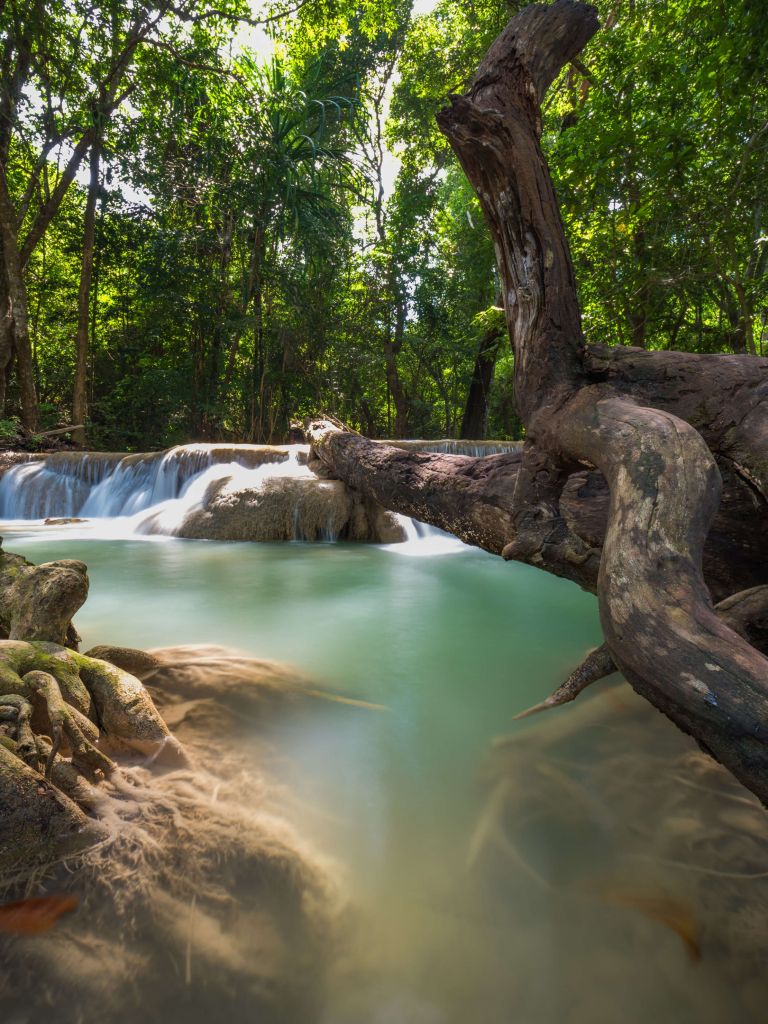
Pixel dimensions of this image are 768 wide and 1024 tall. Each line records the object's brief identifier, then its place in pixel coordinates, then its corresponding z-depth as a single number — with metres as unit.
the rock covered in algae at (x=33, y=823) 1.03
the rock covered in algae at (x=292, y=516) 6.39
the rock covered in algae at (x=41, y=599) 1.76
